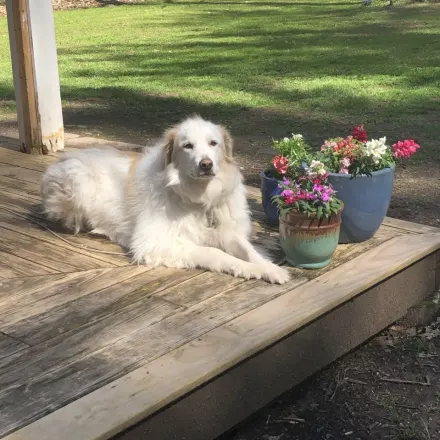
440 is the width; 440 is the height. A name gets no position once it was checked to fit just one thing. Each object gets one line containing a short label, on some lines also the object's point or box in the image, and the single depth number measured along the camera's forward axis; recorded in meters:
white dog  3.79
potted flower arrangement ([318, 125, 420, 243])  3.85
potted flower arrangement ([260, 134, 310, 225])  4.00
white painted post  5.75
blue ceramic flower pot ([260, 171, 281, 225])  4.19
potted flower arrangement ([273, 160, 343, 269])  3.59
